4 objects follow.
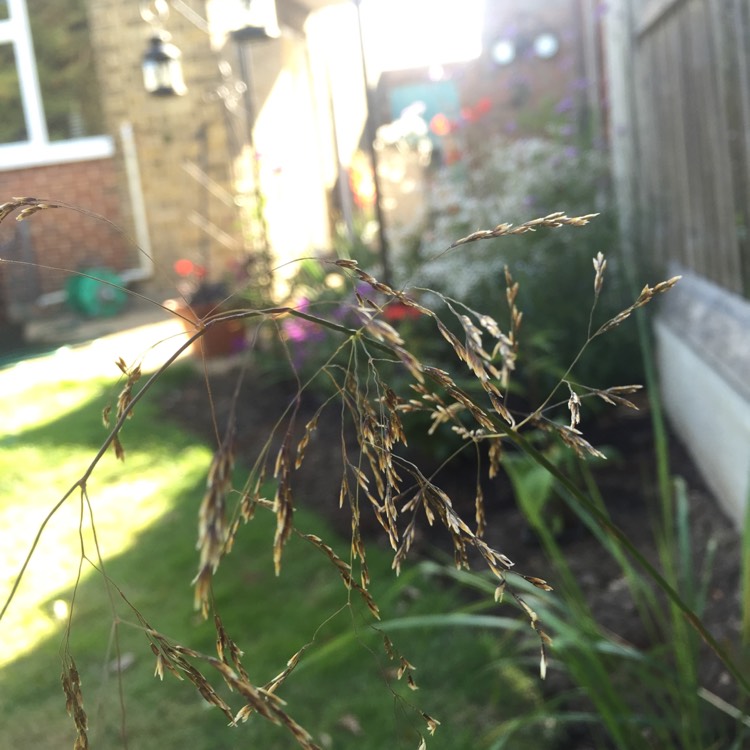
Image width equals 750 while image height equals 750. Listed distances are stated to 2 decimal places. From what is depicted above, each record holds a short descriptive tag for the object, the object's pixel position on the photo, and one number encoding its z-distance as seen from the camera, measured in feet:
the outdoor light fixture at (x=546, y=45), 36.11
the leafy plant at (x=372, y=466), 1.57
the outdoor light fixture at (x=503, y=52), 36.86
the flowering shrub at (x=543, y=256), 15.70
